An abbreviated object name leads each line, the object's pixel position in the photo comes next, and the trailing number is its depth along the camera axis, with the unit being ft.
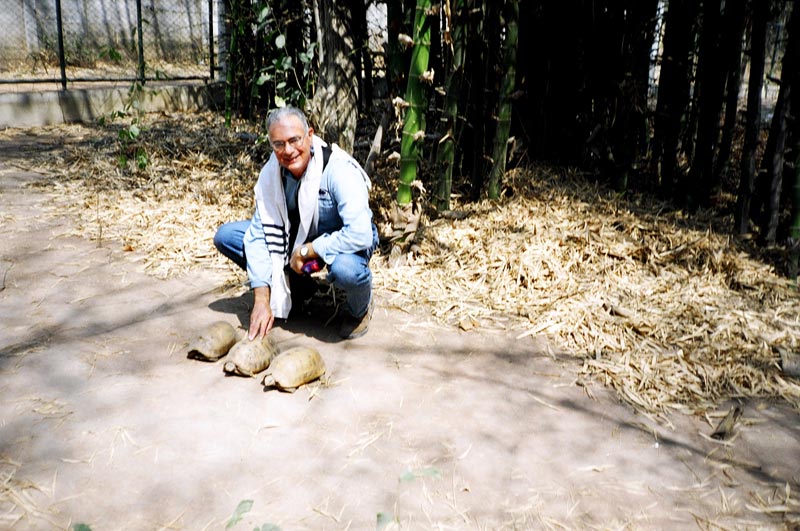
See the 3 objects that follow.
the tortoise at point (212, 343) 10.52
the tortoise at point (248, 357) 10.14
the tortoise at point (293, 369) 9.81
